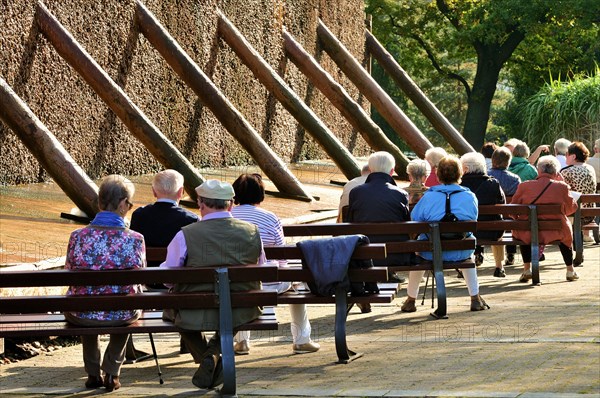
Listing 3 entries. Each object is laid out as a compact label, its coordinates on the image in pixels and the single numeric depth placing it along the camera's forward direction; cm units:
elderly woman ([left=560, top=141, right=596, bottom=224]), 1708
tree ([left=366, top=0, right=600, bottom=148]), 3812
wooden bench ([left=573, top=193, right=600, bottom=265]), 1569
